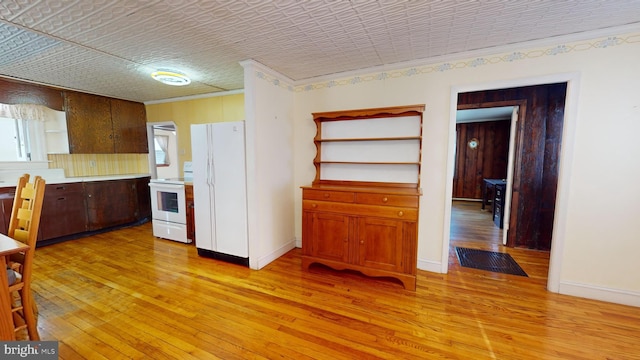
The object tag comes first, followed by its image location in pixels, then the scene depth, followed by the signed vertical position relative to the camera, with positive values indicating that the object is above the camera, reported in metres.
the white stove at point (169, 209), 3.73 -0.80
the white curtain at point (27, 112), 3.60 +0.67
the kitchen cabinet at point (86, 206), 3.62 -0.80
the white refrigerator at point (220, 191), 2.97 -0.41
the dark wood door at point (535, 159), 3.37 -0.01
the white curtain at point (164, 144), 7.09 +0.37
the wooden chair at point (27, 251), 1.64 -0.60
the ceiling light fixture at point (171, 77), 2.96 +0.97
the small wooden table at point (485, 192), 6.25 -0.86
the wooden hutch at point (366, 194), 2.48 -0.37
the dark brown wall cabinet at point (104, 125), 4.12 +0.58
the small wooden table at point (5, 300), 1.39 -0.81
